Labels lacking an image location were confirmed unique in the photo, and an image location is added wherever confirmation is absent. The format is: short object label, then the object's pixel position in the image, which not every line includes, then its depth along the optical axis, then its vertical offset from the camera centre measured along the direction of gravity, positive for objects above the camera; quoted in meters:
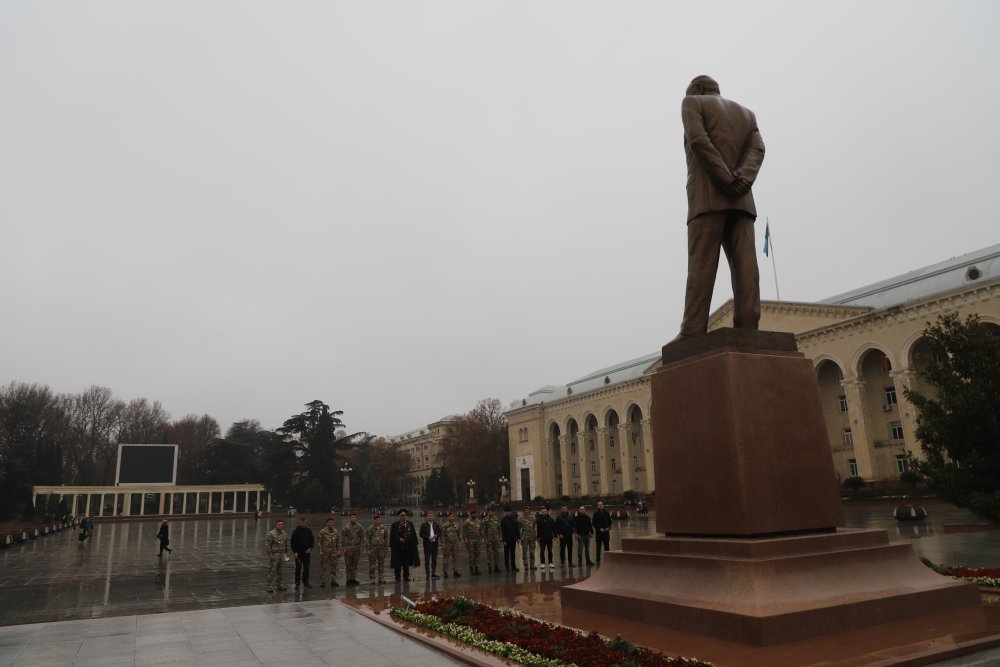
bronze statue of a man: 7.29 +3.05
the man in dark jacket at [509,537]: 14.23 -1.16
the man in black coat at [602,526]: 14.95 -1.05
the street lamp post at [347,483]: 58.51 +0.55
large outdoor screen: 58.59 +2.89
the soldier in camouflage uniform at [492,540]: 14.20 -1.21
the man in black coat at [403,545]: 12.94 -1.14
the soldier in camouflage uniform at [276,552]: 11.79 -1.08
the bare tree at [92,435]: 67.62 +6.60
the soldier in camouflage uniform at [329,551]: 12.66 -1.17
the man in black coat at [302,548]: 12.48 -1.08
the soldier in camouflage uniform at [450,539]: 13.57 -1.10
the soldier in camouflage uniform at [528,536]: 14.18 -1.15
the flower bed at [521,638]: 4.95 -1.42
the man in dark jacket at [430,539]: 13.12 -1.06
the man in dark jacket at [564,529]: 14.49 -1.05
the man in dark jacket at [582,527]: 14.30 -1.03
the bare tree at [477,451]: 64.69 +3.29
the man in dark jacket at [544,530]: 13.98 -1.03
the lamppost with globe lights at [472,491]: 62.28 -0.65
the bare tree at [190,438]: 78.56 +7.14
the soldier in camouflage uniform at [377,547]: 12.52 -1.12
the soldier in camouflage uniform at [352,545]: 12.72 -1.09
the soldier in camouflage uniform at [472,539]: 13.88 -1.14
